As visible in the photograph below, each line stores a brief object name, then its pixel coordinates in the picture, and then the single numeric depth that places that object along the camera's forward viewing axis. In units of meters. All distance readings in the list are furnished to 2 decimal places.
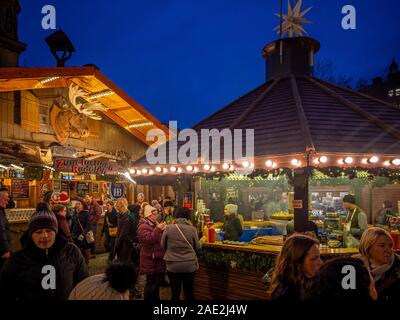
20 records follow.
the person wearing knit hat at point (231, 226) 8.52
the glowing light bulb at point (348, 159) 7.33
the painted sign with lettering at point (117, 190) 14.76
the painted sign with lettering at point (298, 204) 7.73
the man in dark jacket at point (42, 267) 3.30
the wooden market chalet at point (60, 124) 10.52
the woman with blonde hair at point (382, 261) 3.49
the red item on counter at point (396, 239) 7.56
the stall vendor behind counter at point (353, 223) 7.45
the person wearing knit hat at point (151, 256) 6.66
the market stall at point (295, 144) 7.48
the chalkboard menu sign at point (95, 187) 14.37
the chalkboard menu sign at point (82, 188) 13.73
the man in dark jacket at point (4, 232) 6.38
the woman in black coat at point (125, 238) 7.92
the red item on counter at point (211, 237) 8.47
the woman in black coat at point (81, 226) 8.70
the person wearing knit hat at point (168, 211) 8.46
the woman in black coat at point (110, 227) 9.84
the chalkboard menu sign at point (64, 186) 12.99
